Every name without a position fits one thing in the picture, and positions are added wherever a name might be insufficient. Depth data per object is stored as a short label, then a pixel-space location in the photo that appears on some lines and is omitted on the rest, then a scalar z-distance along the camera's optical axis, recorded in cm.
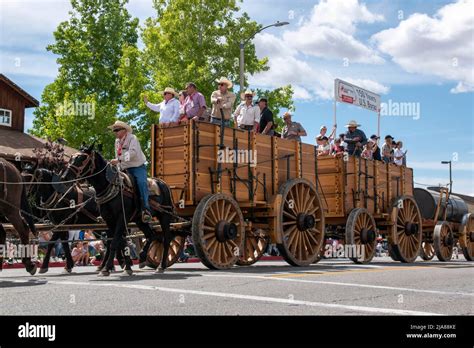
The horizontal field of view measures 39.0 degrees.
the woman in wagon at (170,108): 1373
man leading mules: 1206
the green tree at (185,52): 3225
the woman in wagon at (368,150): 1916
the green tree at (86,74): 3369
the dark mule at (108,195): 1154
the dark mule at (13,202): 1268
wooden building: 3033
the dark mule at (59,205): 1447
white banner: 2123
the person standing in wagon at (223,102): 1405
